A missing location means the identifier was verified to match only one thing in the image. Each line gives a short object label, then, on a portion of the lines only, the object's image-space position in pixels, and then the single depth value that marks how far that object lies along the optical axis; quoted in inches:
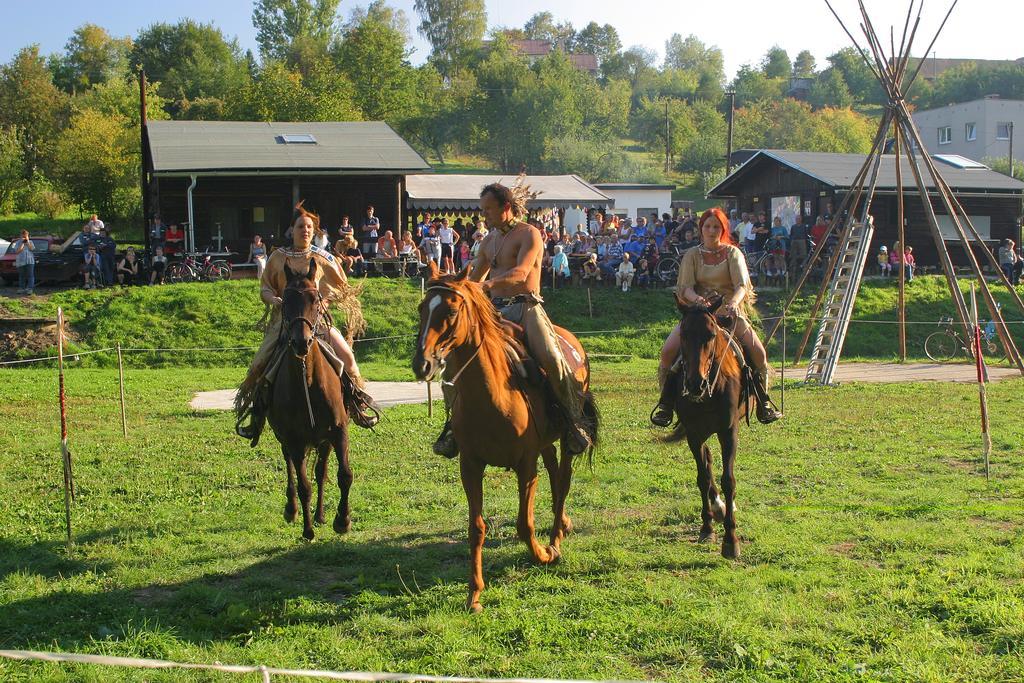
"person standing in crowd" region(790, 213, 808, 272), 1214.3
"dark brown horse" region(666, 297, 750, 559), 323.3
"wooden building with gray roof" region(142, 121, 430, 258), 1316.4
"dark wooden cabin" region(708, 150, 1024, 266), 1418.6
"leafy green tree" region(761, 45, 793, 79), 5620.1
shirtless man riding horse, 317.1
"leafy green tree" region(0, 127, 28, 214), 2018.9
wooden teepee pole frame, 812.0
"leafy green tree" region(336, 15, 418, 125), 2977.4
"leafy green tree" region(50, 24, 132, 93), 3093.0
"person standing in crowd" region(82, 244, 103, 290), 1109.3
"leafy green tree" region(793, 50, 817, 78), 6294.3
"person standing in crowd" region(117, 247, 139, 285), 1153.4
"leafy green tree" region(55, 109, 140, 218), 1977.1
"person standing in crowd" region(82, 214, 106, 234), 1164.5
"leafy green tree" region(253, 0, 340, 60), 3533.5
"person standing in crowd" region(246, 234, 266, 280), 1166.5
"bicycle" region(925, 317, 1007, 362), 1010.2
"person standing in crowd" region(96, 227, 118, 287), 1127.6
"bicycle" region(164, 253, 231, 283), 1147.9
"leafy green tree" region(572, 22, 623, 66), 5620.1
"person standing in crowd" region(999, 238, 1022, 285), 1268.5
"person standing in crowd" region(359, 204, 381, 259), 1240.2
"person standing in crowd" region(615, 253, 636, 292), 1173.1
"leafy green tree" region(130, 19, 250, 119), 3031.5
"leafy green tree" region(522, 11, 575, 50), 5531.5
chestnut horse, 261.0
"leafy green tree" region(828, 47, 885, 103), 4847.4
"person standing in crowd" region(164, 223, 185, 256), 1216.8
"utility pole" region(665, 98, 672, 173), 3615.9
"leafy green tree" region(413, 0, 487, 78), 3858.3
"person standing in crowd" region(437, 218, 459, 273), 1206.9
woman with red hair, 360.8
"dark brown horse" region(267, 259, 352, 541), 333.4
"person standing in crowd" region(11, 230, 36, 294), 1077.8
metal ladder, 824.9
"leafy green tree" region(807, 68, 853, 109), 4628.4
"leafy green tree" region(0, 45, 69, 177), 2362.2
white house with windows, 2950.3
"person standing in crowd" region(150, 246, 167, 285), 1144.8
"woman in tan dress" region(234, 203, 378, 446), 358.3
